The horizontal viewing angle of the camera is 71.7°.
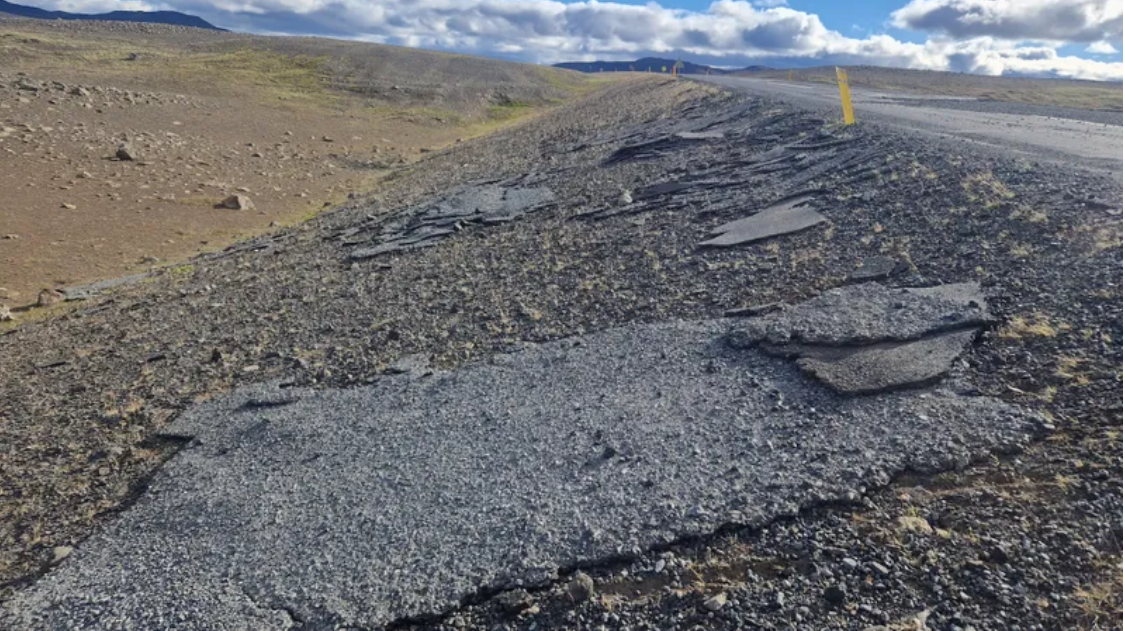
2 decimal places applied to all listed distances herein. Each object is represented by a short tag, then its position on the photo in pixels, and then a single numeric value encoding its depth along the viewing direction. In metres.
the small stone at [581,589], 3.70
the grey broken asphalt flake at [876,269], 6.62
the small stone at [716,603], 3.48
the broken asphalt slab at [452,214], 11.67
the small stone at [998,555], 3.42
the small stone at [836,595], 3.38
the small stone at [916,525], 3.68
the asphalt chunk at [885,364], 4.93
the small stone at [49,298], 11.56
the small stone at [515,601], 3.74
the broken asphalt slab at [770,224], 8.23
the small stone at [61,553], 4.89
